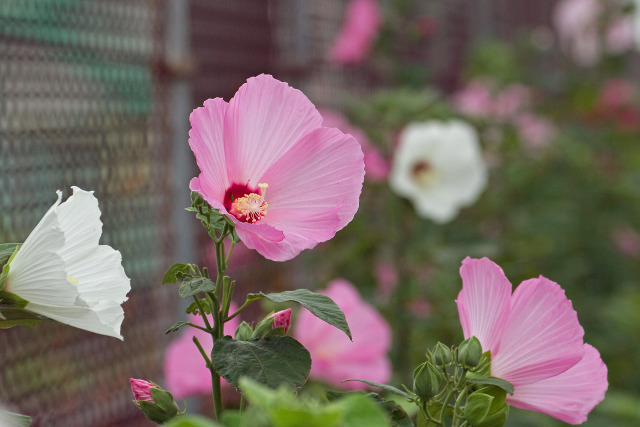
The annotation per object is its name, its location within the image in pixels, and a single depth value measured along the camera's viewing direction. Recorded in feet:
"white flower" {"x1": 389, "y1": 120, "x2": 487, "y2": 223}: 14.13
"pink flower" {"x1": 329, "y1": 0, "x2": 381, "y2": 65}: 18.81
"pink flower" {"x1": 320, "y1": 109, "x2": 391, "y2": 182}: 14.25
